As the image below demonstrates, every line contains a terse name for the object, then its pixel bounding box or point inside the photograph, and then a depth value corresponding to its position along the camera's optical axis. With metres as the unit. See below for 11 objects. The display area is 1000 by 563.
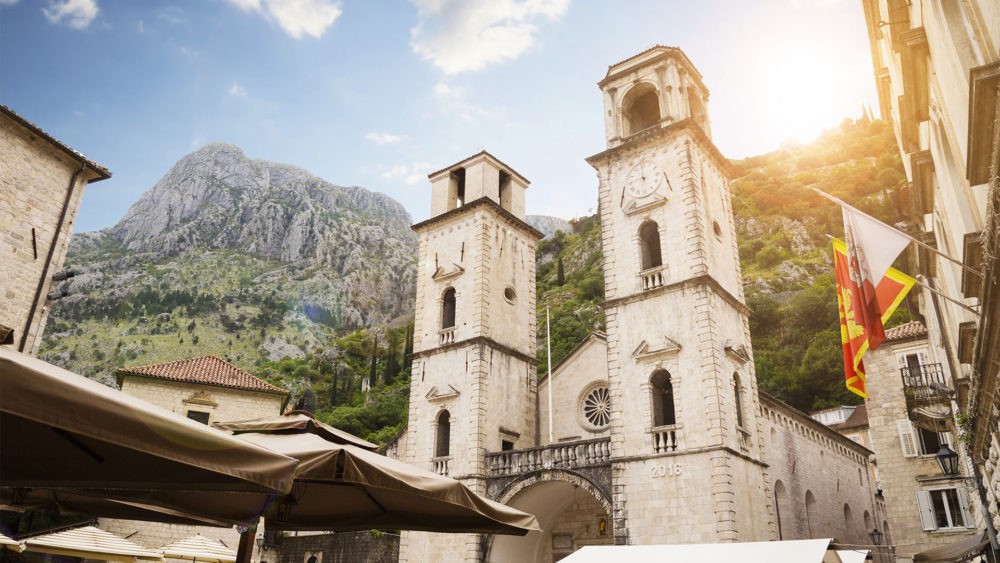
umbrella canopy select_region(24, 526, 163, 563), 11.89
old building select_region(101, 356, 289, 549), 27.41
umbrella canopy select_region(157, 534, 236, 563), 15.41
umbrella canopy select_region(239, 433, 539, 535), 5.11
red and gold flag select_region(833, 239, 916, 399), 9.45
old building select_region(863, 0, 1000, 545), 5.82
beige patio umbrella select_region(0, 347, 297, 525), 3.04
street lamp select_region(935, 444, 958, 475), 15.73
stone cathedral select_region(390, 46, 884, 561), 18.34
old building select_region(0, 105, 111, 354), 16.33
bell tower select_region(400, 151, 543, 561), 22.95
